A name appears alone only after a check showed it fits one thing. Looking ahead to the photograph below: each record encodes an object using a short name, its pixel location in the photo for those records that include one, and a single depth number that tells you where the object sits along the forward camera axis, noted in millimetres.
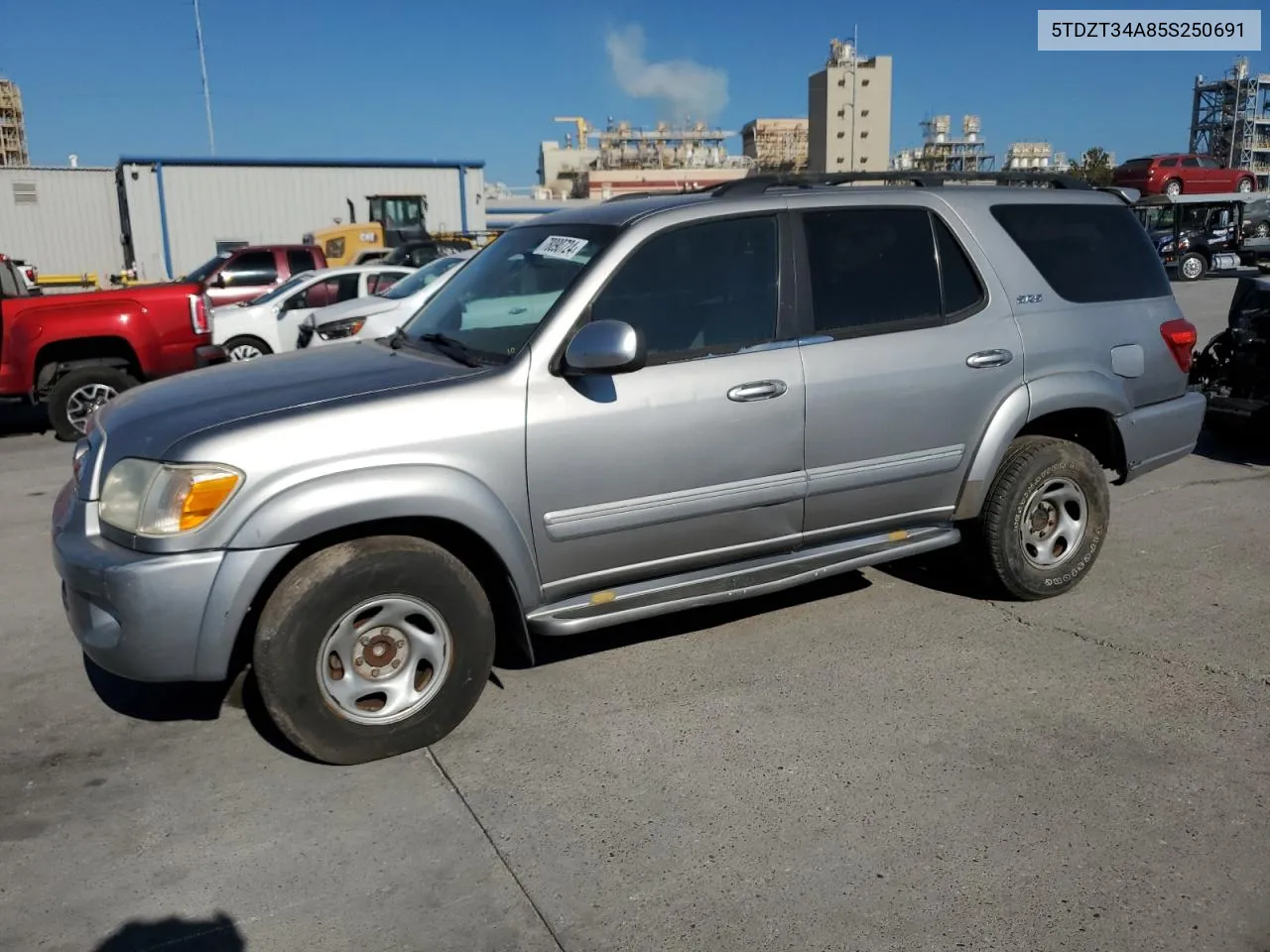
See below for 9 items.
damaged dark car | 7695
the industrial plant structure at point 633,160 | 83062
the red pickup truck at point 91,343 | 9469
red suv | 31281
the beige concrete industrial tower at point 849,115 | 93562
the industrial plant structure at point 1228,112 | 71438
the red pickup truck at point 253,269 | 17188
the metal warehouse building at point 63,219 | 34938
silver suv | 3283
